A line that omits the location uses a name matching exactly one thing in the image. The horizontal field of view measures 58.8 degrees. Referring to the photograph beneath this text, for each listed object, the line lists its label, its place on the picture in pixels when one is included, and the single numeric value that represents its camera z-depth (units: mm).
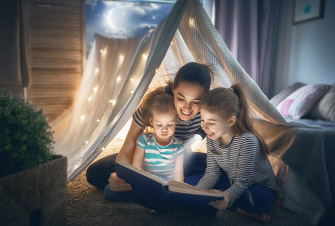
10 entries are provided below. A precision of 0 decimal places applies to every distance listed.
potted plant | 968
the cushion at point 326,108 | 2223
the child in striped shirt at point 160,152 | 1475
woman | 1493
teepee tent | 1483
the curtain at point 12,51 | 2811
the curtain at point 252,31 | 3541
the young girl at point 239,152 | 1349
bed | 1435
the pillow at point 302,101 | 2377
